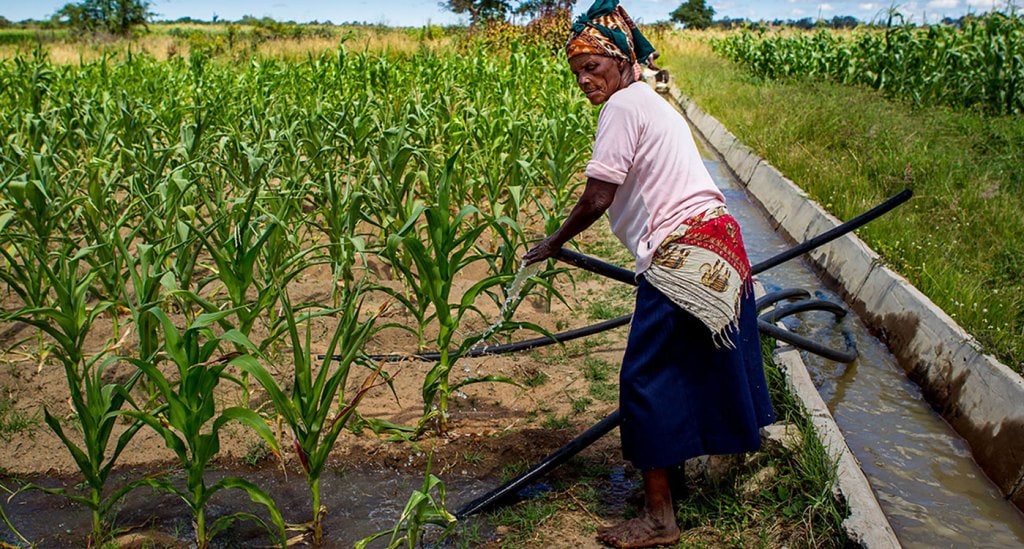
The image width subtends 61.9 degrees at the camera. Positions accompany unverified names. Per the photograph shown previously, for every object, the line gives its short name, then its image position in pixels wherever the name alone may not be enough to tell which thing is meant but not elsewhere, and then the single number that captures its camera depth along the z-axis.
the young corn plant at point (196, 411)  2.33
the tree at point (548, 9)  20.12
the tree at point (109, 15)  39.51
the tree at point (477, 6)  21.86
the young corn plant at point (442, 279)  3.24
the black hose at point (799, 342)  3.49
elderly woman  2.51
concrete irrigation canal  2.86
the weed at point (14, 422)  3.29
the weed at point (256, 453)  3.24
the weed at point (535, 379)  3.94
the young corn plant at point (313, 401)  2.49
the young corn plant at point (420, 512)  2.18
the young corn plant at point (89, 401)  2.43
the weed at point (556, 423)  3.54
